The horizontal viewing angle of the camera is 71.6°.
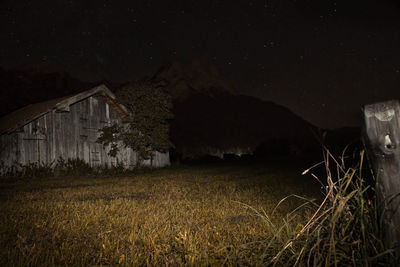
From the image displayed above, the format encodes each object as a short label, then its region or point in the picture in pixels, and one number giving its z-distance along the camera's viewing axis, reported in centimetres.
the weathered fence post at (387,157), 189
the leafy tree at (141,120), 1664
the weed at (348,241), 199
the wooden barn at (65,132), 1332
